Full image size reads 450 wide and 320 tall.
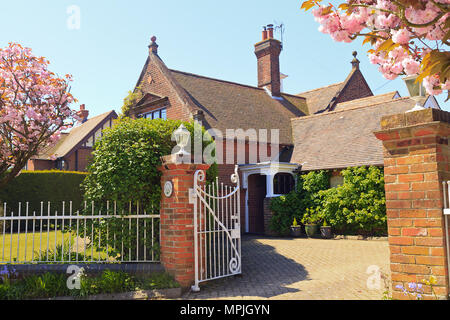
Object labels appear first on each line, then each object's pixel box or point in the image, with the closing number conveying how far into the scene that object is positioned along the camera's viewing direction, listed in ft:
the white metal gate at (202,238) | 19.66
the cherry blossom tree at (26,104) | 28.66
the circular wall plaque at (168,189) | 19.74
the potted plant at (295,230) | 47.34
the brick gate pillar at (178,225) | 19.22
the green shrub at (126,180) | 20.38
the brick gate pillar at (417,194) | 11.16
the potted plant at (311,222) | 46.39
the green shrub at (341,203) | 42.19
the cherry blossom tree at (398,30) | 9.02
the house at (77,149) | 91.25
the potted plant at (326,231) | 44.78
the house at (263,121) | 50.47
